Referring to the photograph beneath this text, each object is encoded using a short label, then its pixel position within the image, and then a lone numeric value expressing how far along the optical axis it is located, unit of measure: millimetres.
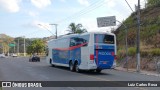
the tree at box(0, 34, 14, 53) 70377
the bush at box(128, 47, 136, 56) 17202
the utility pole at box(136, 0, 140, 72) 13268
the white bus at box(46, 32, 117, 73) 11114
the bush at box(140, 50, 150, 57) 15833
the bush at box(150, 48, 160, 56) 14825
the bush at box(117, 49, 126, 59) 18158
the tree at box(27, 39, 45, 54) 45069
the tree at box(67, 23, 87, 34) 35692
